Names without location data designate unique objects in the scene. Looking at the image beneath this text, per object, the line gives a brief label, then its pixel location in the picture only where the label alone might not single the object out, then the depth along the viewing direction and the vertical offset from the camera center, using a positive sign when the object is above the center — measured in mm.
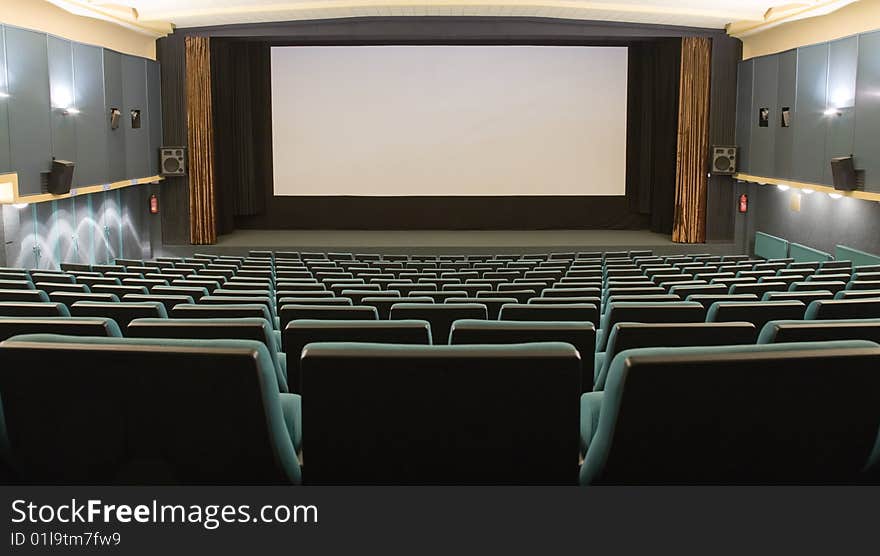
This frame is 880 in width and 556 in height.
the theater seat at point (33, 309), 4457 -729
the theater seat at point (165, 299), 5695 -867
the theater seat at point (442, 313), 4879 -822
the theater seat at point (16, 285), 6659 -894
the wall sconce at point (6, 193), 12062 -290
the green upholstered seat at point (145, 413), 1946 -573
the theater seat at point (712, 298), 5781 -877
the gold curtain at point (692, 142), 18500 +651
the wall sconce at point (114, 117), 16219 +1070
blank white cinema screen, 19328 +1219
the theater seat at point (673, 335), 3449 -675
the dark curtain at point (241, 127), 18938 +1047
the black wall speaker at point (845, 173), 13555 -36
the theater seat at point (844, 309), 4766 -801
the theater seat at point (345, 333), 3168 -625
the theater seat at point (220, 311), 4629 -779
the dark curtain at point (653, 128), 19188 +1019
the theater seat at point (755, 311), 4715 -801
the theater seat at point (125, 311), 4691 -777
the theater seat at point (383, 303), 5762 -911
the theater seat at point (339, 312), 4875 -816
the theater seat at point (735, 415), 1914 -572
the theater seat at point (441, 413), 1900 -557
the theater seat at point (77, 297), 5492 -818
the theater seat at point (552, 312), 4785 -822
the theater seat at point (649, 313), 4789 -810
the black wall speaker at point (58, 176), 13570 -55
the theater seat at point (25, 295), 5508 -810
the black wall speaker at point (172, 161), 18391 +249
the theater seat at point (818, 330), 3002 -600
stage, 17594 -1519
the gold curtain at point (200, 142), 18172 +663
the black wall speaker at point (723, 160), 18556 +244
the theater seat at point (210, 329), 3255 -632
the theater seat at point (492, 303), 6021 -963
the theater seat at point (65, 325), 3082 -576
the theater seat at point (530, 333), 3137 -630
